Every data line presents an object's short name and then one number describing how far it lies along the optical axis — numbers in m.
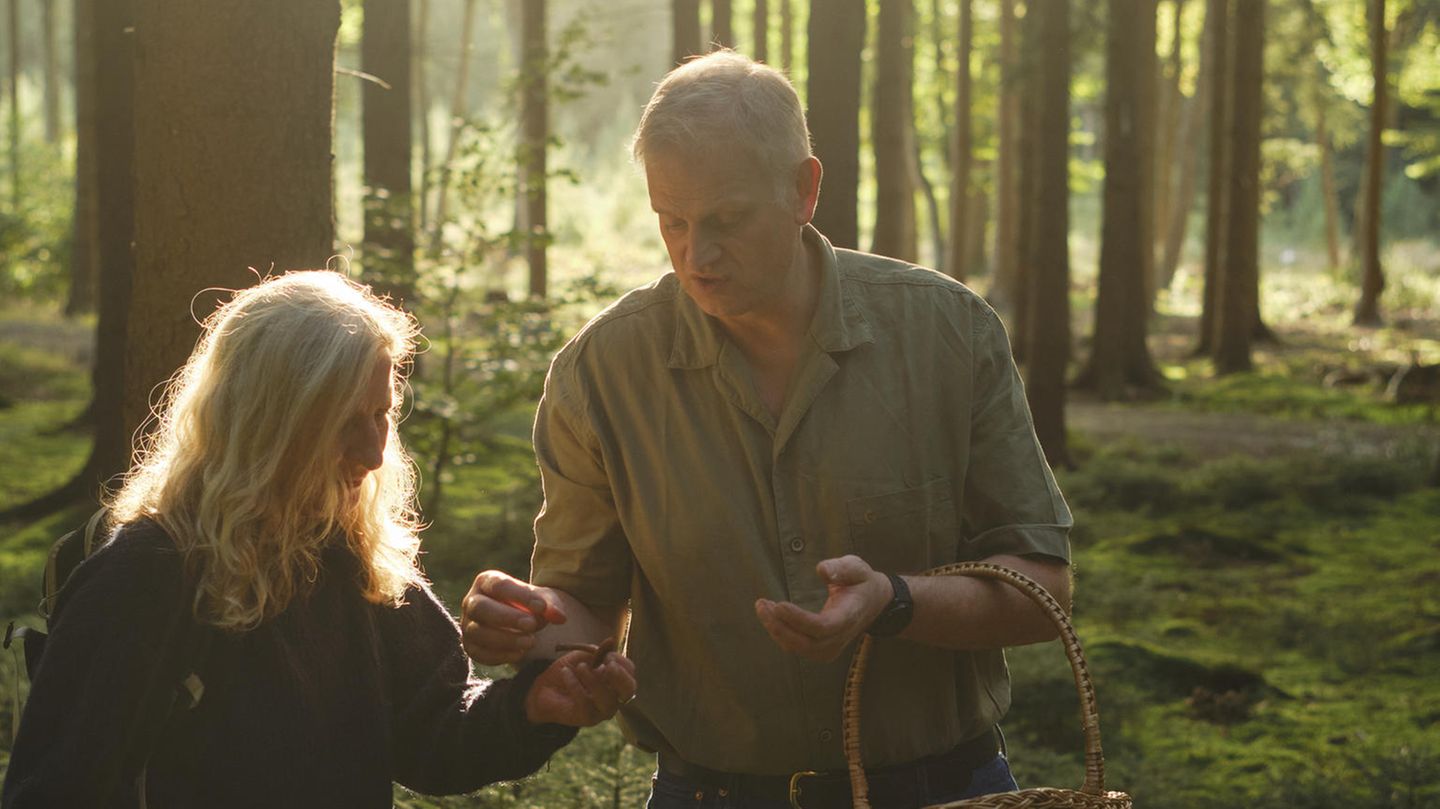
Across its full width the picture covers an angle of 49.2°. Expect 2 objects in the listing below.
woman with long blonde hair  2.44
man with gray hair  2.78
